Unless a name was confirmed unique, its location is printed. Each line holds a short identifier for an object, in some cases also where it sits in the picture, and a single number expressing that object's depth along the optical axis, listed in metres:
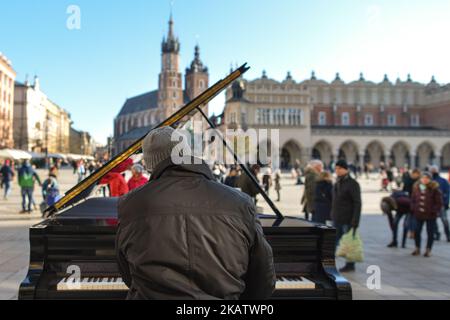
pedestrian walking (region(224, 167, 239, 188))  15.45
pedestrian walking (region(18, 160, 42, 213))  15.36
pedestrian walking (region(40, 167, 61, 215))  12.09
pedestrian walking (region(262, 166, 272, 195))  18.77
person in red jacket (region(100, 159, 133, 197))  10.25
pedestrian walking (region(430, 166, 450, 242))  11.23
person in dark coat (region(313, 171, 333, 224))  9.12
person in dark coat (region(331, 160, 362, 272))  7.62
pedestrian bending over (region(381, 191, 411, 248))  10.20
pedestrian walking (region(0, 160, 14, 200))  19.48
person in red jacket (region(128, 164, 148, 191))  9.97
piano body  3.44
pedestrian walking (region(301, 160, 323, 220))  9.98
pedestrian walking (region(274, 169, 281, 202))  21.31
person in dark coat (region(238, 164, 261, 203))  11.24
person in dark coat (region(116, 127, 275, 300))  1.90
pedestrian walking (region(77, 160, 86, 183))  24.01
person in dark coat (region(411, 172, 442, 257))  9.15
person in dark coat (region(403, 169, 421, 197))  10.98
